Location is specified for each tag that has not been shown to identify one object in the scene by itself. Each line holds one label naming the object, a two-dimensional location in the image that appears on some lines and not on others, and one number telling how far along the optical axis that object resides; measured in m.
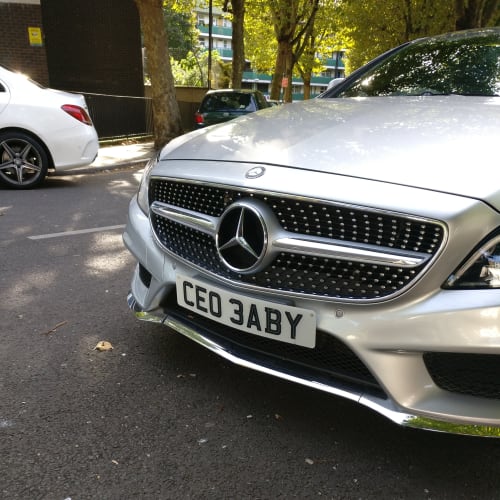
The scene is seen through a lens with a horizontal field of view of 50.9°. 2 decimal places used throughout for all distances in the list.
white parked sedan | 6.64
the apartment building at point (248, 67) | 71.81
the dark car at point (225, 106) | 11.66
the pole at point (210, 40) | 22.27
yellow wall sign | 13.30
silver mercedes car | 1.61
